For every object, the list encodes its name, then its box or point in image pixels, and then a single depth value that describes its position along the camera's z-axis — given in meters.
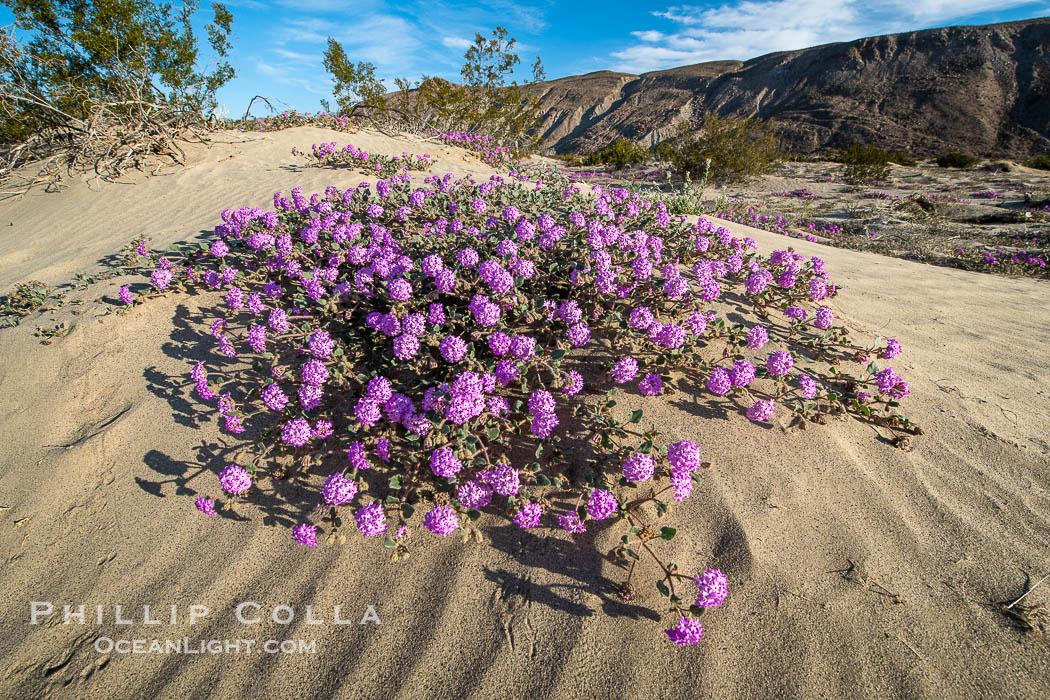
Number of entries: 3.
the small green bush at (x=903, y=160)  23.70
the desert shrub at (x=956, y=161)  21.69
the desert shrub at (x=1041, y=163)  20.60
